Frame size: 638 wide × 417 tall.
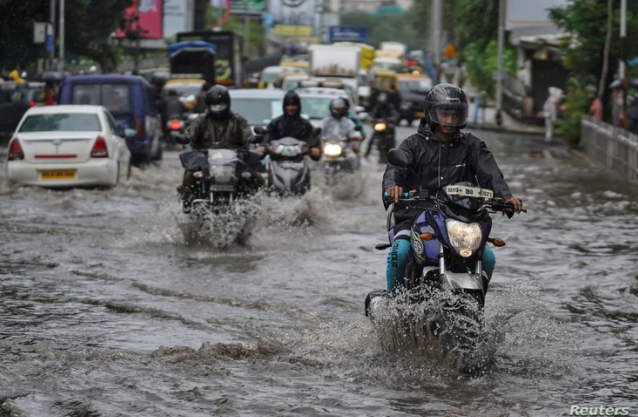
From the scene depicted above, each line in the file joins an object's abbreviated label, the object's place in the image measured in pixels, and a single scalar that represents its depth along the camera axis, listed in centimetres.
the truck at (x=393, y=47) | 12062
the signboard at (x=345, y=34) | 12719
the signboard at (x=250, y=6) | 12050
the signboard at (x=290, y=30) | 14962
